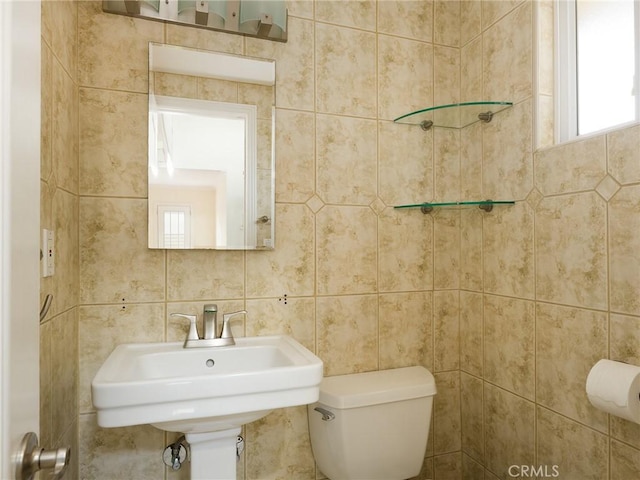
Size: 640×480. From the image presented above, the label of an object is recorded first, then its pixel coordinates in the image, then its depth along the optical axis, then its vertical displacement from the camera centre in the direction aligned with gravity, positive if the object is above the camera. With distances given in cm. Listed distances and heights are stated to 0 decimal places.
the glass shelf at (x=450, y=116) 160 +51
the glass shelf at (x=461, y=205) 148 +14
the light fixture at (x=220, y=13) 138 +80
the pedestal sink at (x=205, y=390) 98 -40
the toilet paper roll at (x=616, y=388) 100 -37
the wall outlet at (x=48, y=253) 100 -3
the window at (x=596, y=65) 119 +56
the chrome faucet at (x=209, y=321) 140 -28
